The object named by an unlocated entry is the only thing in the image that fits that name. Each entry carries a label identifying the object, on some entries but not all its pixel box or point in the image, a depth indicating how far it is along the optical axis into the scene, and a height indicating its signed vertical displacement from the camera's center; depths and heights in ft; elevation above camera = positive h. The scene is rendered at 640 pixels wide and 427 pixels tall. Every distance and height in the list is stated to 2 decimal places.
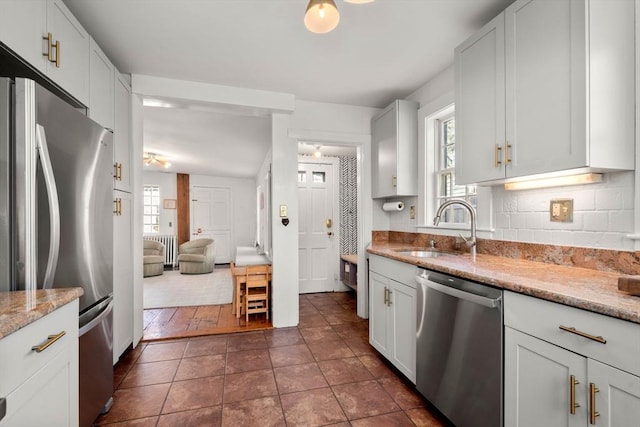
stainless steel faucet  6.64 -0.17
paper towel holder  9.97 +0.26
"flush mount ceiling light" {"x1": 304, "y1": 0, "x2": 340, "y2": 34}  4.10 +2.92
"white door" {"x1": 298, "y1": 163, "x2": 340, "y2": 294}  14.82 -0.81
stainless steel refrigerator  3.67 +0.05
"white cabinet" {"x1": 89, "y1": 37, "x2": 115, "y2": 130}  6.40 +3.06
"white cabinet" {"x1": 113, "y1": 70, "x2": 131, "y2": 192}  7.50 +2.20
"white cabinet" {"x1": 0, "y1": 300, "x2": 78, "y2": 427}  2.66 -1.71
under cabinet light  4.73 +0.57
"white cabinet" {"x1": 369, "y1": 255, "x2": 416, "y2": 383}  6.39 -2.50
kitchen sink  7.75 -1.11
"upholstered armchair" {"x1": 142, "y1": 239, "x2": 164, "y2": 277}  19.21 -3.00
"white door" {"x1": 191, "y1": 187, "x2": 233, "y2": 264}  24.91 -0.25
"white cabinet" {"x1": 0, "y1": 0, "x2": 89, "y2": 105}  4.15 +2.96
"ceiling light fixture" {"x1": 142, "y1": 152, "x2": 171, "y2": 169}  17.57 +3.46
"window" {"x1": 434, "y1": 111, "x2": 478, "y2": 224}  8.29 +1.24
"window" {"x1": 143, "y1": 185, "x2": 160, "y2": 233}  23.95 +0.37
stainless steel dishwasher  4.24 -2.31
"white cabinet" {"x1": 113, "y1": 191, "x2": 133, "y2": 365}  7.28 -1.62
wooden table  10.57 -2.47
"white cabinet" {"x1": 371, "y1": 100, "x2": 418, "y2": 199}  9.35 +2.17
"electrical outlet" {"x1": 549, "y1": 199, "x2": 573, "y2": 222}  5.15 +0.05
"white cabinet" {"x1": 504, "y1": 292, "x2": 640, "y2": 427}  2.85 -1.81
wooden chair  10.51 -2.64
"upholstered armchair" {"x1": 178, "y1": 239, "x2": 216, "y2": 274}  19.95 -3.28
